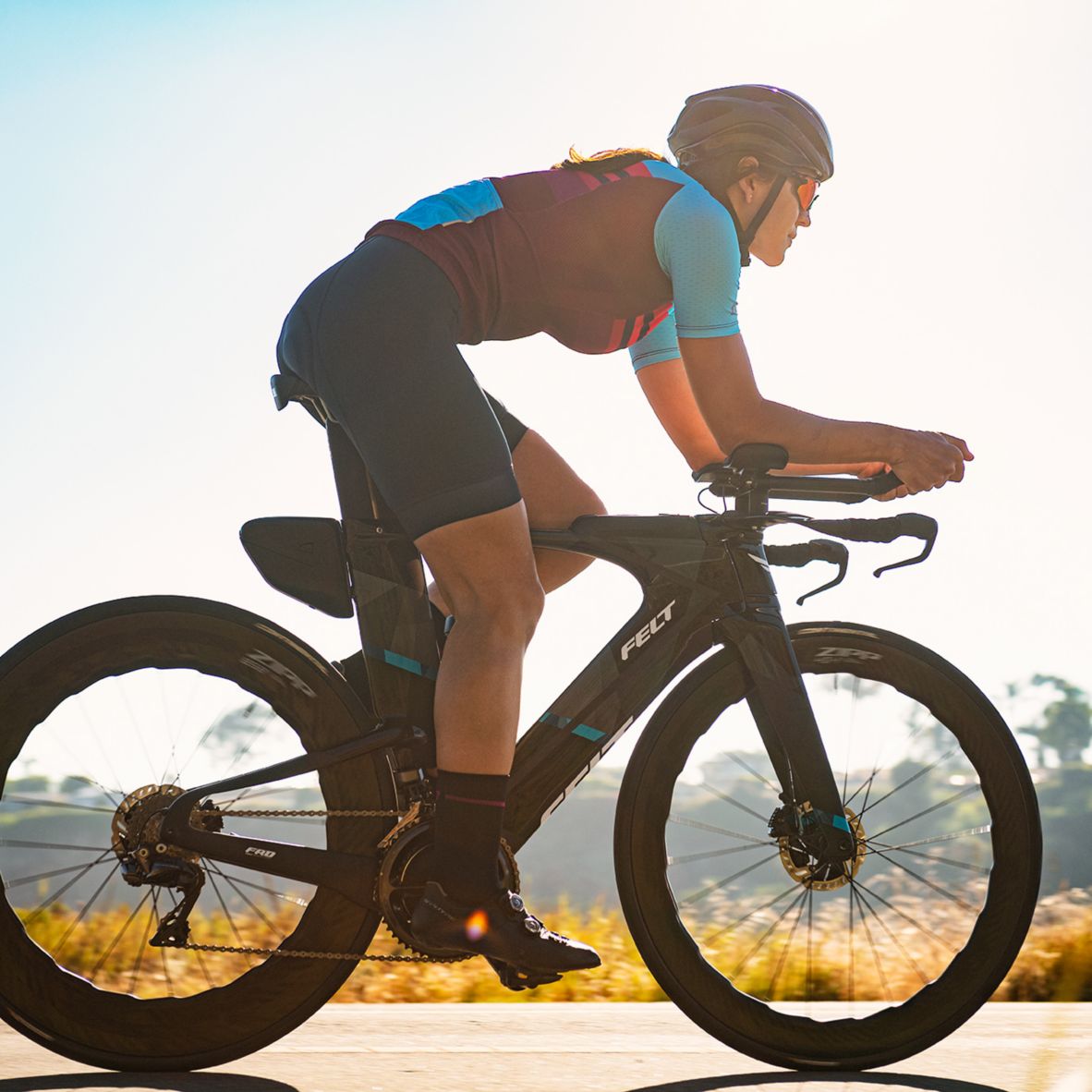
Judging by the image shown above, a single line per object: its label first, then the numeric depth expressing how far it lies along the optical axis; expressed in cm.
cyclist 270
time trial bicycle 278
